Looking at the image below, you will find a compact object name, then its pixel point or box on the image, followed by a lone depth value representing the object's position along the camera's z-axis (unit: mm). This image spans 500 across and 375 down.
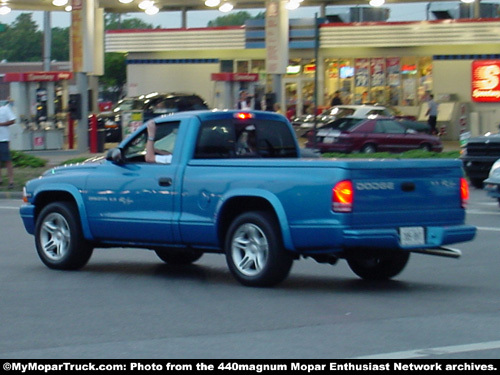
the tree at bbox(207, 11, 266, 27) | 162500
